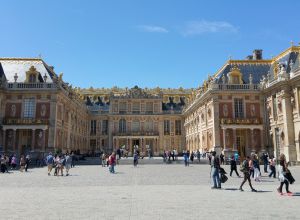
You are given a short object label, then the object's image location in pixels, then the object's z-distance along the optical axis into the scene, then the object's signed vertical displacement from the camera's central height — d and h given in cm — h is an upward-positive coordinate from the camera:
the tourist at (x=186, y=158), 2891 -95
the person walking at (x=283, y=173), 1076 -93
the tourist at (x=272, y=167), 1718 -112
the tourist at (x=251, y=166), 1465 -90
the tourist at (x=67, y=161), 2052 -83
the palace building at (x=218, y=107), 3145 +475
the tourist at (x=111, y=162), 2108 -97
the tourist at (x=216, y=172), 1276 -104
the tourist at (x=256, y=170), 1567 -117
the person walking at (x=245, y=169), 1188 -85
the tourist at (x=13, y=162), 2583 -112
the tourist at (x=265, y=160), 2105 -93
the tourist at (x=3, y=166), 2195 -119
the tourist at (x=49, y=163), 2012 -91
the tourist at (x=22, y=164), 2250 -108
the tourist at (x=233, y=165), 1752 -101
